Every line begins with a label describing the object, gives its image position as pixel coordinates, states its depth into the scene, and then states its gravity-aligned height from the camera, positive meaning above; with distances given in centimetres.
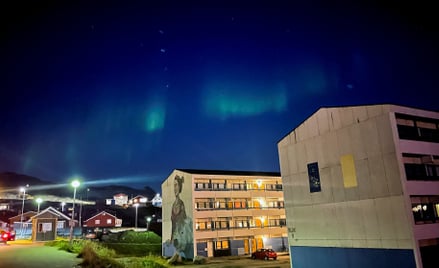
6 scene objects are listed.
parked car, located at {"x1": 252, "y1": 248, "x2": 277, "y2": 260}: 4453 -530
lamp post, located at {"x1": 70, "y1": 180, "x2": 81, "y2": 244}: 2727 +344
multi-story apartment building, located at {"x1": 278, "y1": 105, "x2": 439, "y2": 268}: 2408 +176
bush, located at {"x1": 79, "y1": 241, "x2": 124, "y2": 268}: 1683 -203
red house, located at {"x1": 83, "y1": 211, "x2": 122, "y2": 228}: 9175 +67
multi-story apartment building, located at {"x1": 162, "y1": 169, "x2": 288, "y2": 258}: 4988 +70
